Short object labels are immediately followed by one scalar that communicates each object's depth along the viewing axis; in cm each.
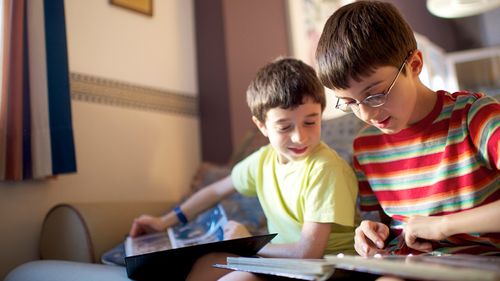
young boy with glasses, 88
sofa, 143
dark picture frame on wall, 202
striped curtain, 148
